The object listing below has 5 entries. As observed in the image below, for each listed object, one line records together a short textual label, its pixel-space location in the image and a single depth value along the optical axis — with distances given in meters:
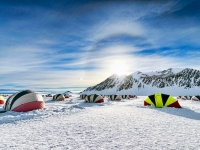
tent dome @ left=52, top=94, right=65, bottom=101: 35.21
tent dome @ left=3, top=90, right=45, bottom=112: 12.90
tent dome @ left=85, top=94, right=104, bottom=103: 27.41
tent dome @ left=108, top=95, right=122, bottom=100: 38.41
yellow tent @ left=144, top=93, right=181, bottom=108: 17.99
